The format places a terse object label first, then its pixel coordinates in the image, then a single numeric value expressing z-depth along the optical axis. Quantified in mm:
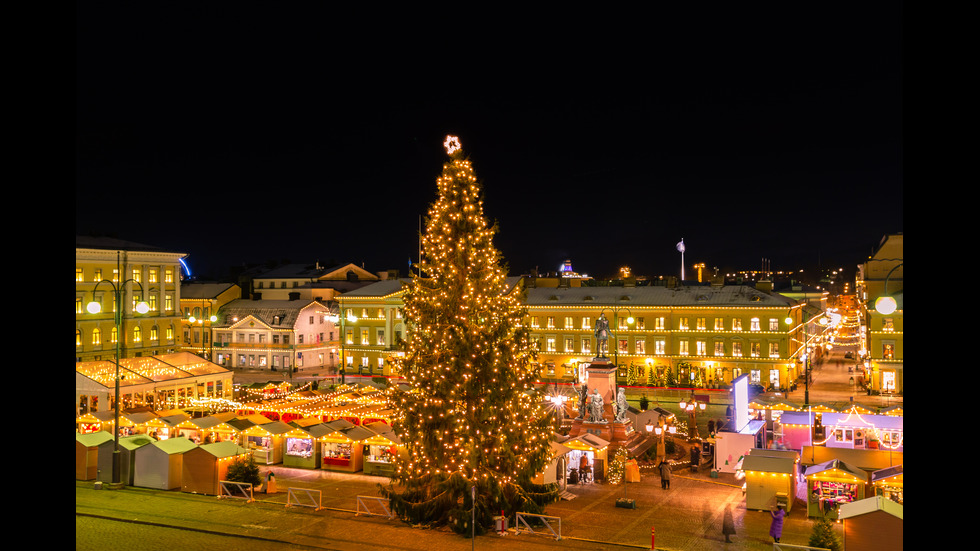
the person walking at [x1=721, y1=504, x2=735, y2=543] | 19594
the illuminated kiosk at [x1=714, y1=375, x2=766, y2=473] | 28938
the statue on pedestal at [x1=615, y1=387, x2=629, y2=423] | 34375
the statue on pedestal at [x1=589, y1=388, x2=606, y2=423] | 34469
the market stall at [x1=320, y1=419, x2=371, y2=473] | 29344
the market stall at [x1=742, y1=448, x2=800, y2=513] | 22656
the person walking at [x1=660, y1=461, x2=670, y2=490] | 26141
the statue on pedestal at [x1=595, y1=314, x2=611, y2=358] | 37750
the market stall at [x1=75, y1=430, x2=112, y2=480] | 26453
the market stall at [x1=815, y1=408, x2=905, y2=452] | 29703
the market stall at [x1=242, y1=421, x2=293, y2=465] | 30516
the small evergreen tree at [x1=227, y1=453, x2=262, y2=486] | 25078
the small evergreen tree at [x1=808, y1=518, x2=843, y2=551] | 17188
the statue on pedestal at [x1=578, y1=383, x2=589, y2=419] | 35656
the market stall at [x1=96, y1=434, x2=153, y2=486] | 26141
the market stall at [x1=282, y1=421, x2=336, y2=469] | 30031
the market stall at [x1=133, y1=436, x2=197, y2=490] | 25312
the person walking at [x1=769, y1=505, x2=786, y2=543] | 18922
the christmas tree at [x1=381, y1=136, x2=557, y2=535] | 19922
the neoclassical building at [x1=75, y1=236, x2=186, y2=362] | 62125
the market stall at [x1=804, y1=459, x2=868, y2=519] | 21969
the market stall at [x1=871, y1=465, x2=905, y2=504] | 21562
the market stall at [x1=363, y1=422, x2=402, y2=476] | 28688
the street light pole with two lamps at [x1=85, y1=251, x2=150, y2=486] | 25469
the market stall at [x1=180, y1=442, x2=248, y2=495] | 24953
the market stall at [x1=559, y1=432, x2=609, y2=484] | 27719
